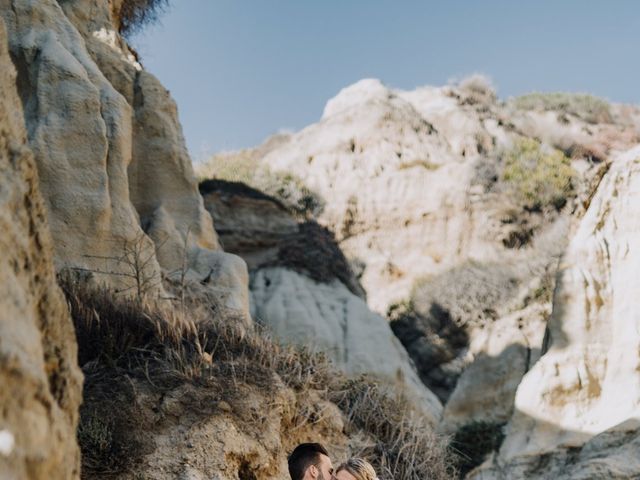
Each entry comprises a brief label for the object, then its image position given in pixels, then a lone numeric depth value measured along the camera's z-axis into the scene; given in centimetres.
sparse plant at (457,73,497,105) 3203
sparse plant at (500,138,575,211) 2420
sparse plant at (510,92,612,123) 3338
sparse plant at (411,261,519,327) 2064
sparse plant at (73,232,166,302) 805
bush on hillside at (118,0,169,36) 1484
